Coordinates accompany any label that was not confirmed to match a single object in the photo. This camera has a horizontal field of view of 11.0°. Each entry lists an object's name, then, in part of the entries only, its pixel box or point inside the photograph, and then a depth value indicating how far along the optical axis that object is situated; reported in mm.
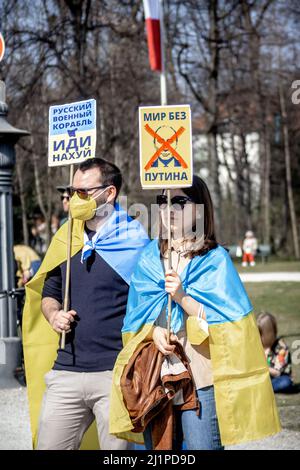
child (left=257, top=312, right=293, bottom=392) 13835
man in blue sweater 7352
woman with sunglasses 6737
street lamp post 14666
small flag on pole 9832
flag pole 6721
